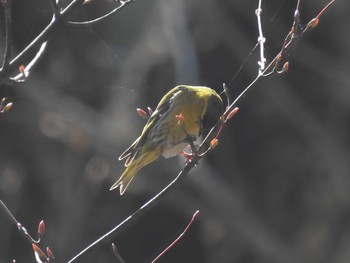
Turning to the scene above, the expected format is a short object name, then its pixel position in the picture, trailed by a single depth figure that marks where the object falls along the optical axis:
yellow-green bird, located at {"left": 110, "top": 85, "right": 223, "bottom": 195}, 7.80
